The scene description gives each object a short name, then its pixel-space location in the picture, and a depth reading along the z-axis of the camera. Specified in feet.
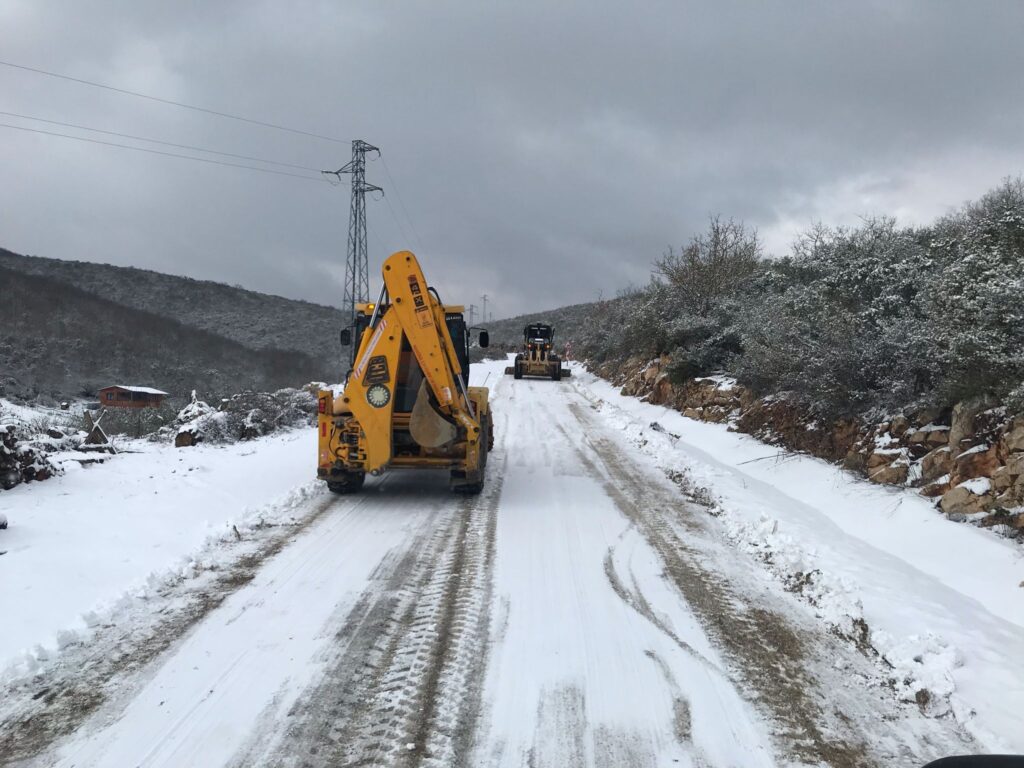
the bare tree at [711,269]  65.05
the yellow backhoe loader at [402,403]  26.27
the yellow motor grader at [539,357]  99.45
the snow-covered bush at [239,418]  38.46
